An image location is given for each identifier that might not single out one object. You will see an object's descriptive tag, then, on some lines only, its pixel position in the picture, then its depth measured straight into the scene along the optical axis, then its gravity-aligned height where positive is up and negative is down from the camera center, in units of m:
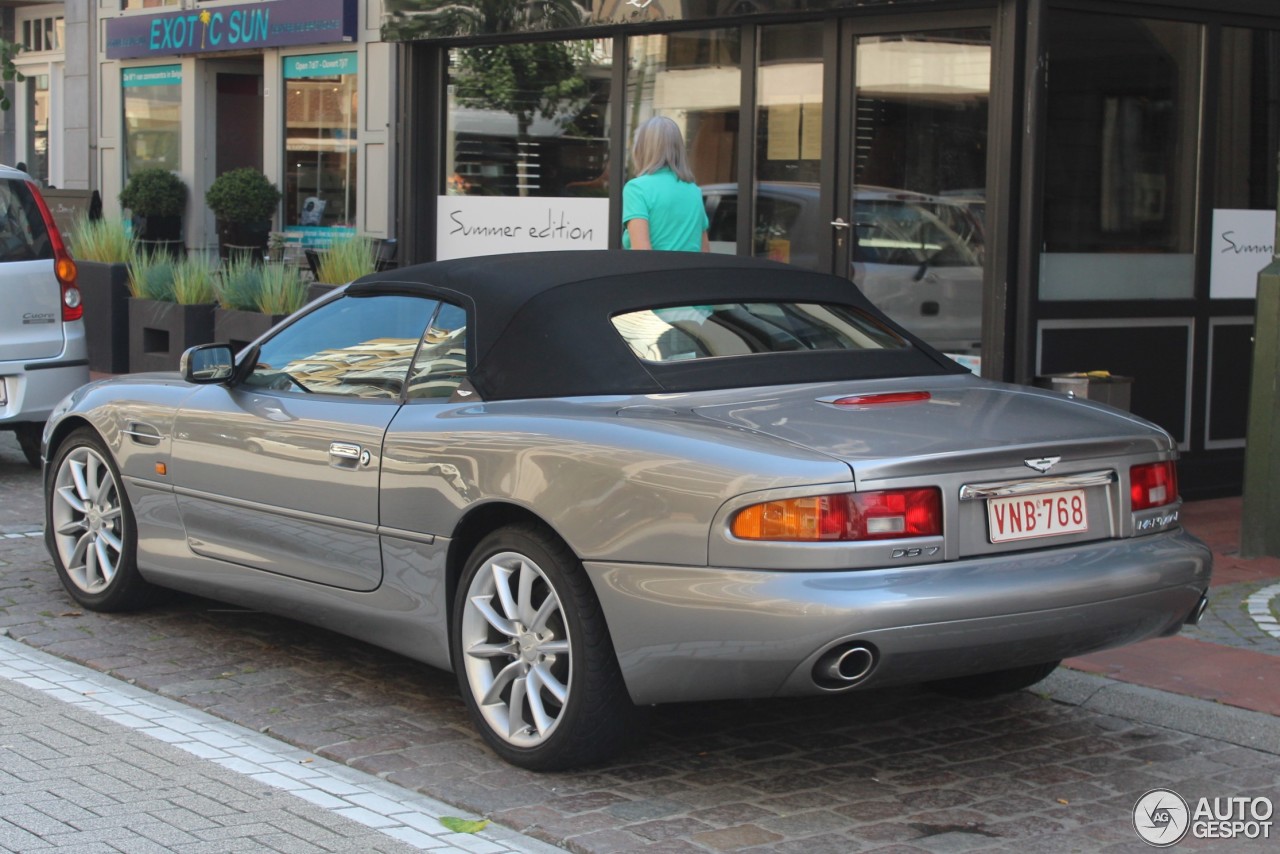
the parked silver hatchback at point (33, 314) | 9.85 -0.34
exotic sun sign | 15.97 +2.32
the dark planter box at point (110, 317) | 14.48 -0.51
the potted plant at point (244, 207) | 17.19 +0.51
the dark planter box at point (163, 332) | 13.68 -0.60
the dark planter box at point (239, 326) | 12.98 -0.51
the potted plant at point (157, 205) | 18.45 +0.57
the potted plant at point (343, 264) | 12.84 -0.03
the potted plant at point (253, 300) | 13.05 -0.32
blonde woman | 8.14 +0.33
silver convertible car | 4.29 -0.64
